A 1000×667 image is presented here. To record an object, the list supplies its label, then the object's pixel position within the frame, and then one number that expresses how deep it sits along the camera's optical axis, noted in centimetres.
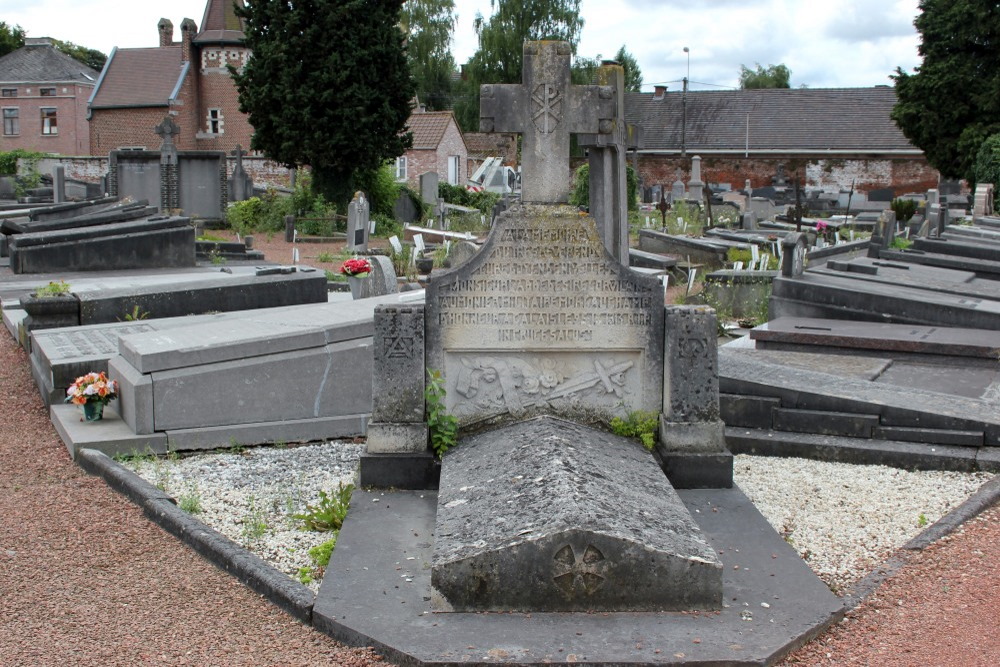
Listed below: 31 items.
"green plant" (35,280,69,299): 952
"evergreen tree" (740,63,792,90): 8494
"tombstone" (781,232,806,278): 1159
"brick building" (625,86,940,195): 4328
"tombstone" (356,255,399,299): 1123
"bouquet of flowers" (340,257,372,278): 1117
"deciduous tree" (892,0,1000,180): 2953
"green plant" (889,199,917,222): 2508
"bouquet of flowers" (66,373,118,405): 691
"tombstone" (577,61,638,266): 1006
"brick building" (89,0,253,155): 4531
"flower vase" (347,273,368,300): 1120
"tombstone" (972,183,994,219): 2491
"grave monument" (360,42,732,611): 564
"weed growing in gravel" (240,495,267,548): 521
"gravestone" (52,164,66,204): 2450
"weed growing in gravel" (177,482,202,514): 561
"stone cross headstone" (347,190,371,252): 2094
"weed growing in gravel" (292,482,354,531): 532
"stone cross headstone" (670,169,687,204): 3434
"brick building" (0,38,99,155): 5406
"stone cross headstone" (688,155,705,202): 3266
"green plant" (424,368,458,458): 568
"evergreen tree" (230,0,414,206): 2658
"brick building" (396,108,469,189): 4153
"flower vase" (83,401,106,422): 704
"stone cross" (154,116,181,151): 2644
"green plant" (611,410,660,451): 578
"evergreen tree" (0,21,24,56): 6338
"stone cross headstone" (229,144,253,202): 3142
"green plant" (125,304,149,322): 947
